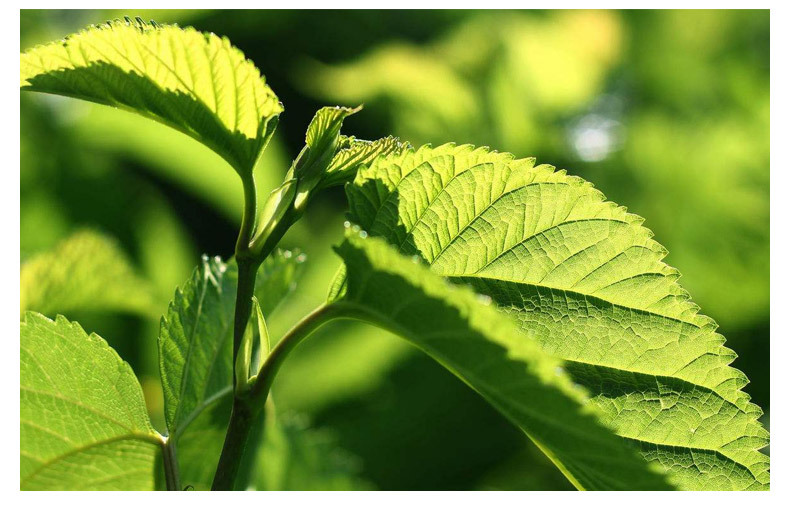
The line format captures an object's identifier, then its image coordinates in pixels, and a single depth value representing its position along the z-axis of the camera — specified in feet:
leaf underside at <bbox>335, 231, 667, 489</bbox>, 2.39
